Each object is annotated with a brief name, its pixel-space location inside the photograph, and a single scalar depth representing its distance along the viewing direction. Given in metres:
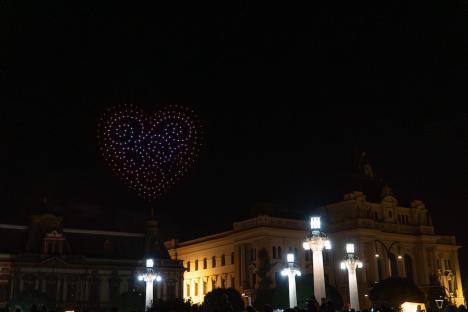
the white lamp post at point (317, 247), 34.75
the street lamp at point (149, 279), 50.53
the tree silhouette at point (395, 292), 63.50
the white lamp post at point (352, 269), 39.16
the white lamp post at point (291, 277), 41.41
